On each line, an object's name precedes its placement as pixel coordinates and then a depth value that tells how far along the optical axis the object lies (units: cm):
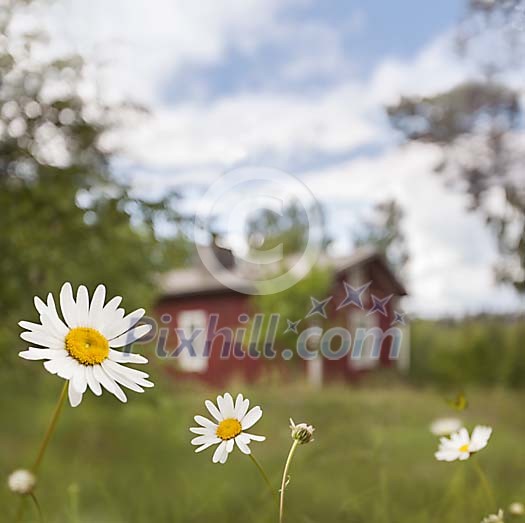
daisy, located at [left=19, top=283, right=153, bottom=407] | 39
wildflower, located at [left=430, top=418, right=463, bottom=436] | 80
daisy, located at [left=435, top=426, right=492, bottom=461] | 53
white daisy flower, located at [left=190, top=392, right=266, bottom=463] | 41
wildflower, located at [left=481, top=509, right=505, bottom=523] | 51
